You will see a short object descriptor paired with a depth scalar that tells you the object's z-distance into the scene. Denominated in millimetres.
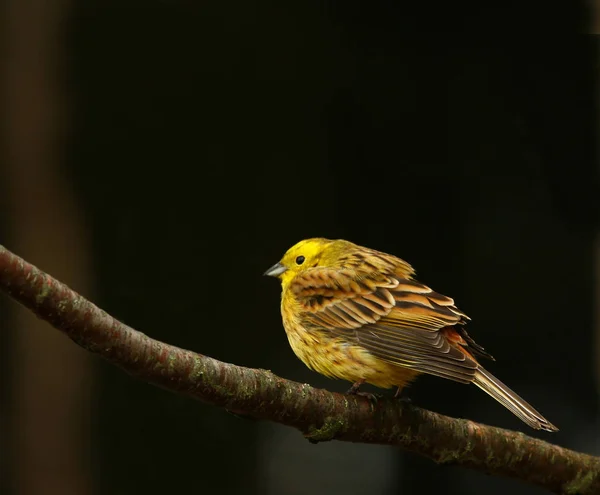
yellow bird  6066
